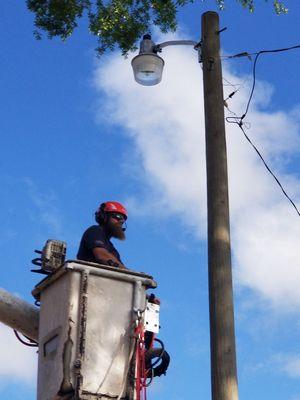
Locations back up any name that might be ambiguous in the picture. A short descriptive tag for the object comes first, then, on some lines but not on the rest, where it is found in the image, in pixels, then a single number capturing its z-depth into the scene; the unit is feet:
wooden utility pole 21.31
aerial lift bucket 20.61
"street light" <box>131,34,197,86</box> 28.40
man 24.32
